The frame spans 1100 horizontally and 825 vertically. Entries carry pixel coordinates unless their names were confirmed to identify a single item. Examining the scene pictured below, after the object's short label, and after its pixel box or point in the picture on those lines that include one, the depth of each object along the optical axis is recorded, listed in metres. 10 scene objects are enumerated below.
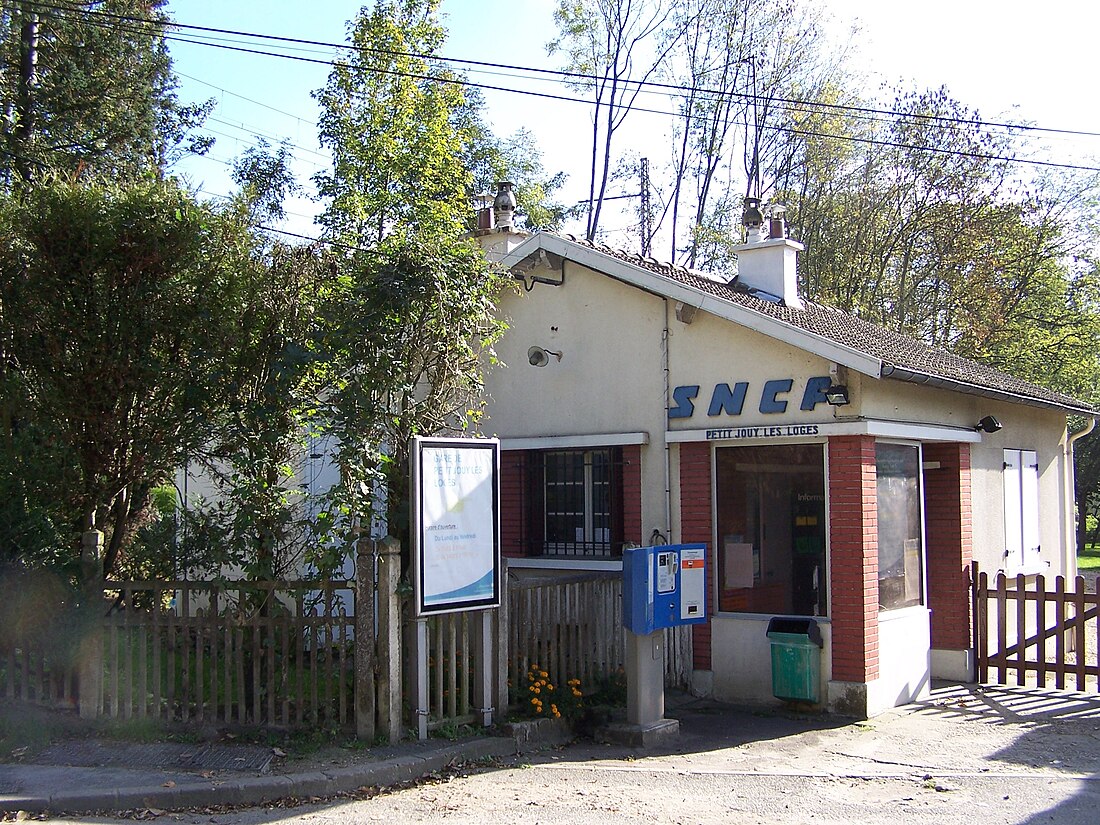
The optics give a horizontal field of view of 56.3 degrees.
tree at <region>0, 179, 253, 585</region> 8.41
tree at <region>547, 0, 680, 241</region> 27.34
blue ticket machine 8.84
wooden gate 11.02
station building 10.04
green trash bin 9.91
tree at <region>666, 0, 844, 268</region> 27.09
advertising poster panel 8.04
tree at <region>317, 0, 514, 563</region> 8.29
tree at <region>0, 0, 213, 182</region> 17.28
